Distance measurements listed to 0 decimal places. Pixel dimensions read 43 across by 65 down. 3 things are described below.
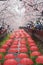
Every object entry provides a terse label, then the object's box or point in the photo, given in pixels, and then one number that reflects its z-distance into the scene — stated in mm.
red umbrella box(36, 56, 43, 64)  13023
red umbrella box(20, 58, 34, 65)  12348
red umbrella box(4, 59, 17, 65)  11873
